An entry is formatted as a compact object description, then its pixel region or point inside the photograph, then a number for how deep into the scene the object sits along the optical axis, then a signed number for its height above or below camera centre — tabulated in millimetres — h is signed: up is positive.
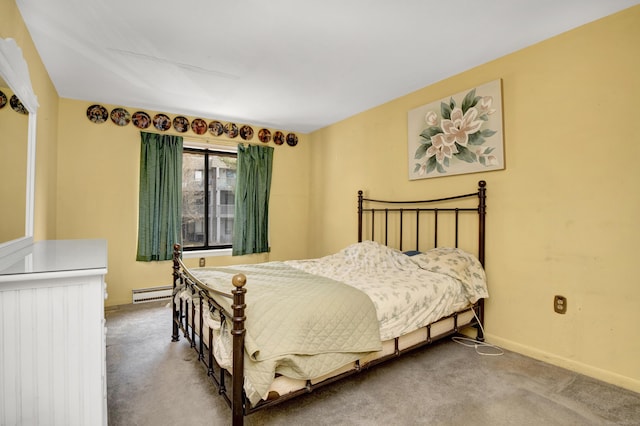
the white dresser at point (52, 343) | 1102 -502
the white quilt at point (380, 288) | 1546 -547
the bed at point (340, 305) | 1521 -570
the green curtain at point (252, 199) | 4387 +199
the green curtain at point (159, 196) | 3748 +201
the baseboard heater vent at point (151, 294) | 3697 -1011
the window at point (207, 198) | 4242 +216
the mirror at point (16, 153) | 1596 +354
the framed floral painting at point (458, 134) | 2576 +751
